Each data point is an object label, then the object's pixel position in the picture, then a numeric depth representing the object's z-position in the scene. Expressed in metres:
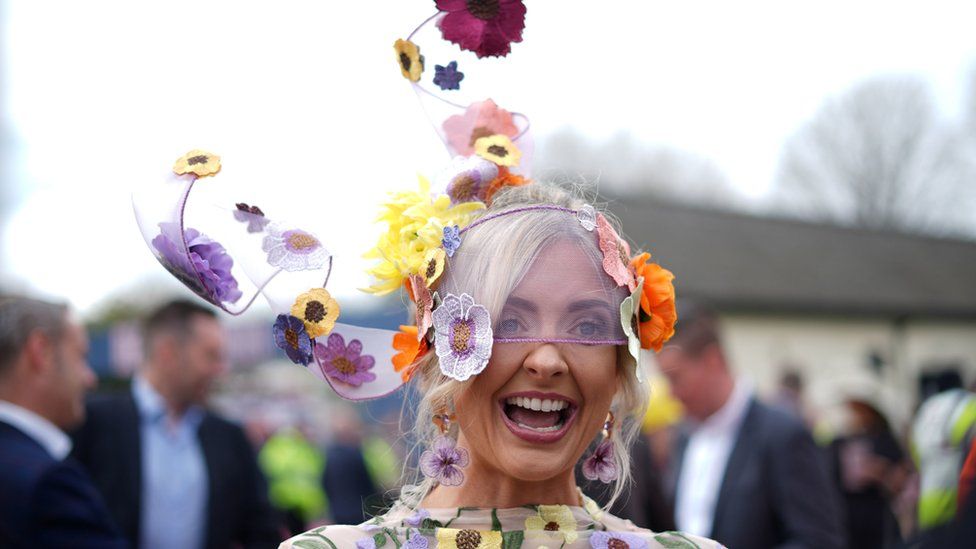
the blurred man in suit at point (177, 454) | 4.87
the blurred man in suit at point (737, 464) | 4.21
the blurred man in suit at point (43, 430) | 3.37
